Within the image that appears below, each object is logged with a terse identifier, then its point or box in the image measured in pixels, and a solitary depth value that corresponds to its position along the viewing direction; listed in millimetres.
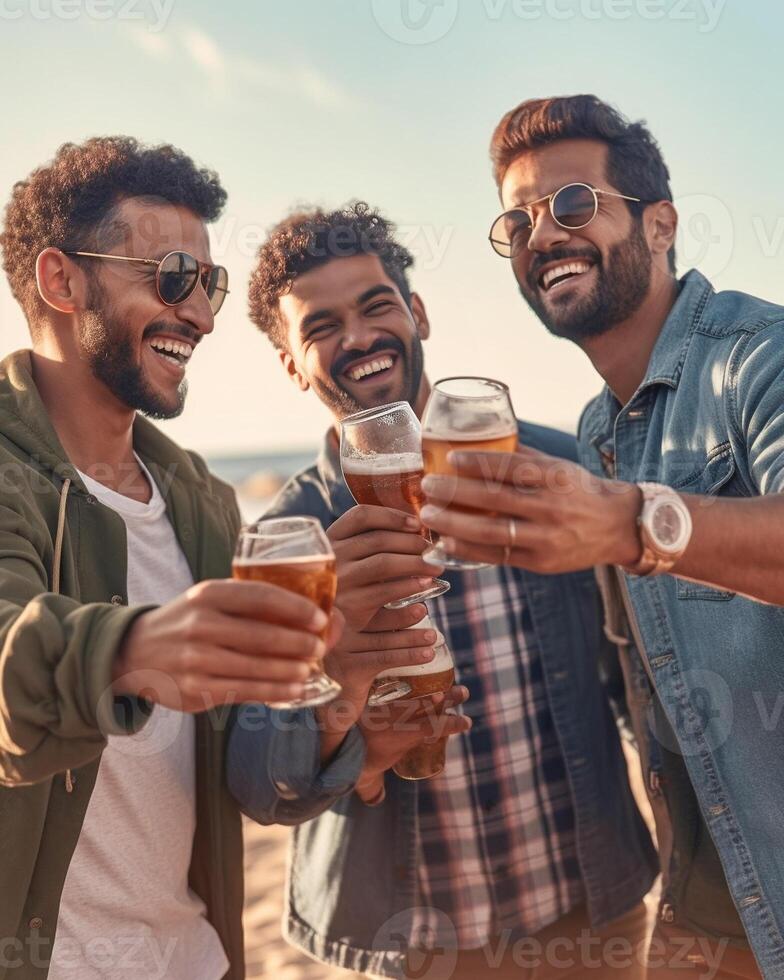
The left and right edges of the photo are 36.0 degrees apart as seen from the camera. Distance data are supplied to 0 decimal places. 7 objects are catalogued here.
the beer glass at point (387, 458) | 1048
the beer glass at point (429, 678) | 1126
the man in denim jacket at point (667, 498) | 849
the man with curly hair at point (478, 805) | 1317
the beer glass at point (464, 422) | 860
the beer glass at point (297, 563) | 830
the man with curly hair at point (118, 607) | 802
